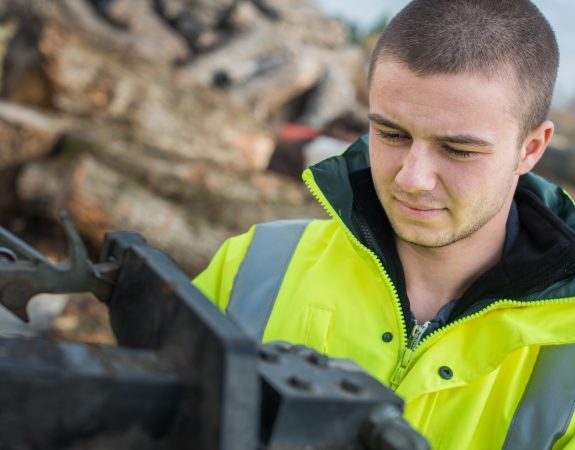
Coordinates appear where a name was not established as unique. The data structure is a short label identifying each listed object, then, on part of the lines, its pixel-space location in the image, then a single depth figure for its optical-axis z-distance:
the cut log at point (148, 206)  1.77
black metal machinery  0.40
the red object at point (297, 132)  3.04
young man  0.69
